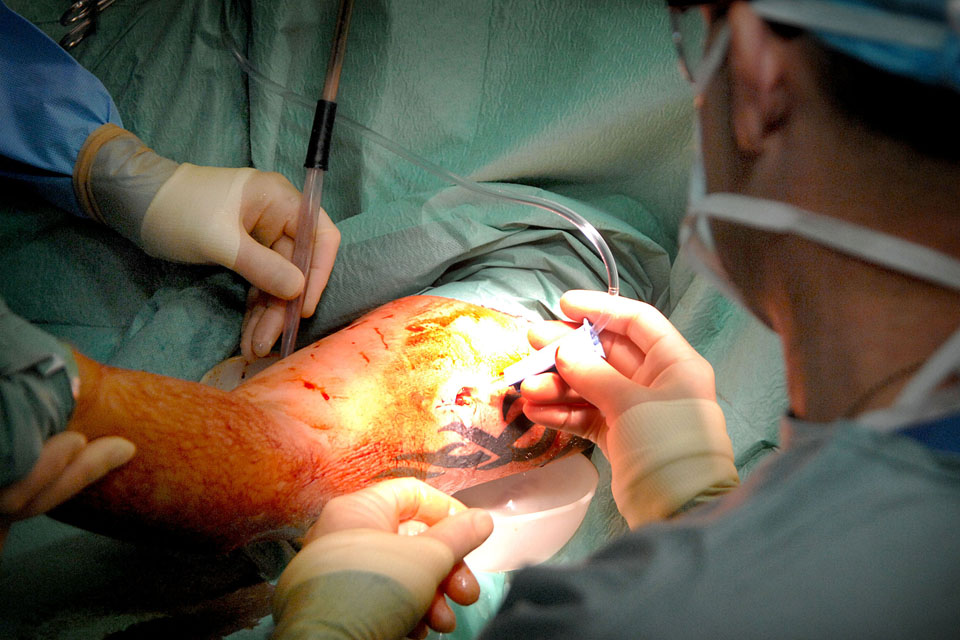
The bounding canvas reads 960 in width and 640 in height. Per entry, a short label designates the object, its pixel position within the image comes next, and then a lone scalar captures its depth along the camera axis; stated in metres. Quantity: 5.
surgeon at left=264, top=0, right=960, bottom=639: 0.45
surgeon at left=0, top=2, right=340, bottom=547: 1.06
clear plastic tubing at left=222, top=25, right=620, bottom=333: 1.17
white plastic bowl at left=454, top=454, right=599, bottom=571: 1.18
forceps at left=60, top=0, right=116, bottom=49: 1.24
